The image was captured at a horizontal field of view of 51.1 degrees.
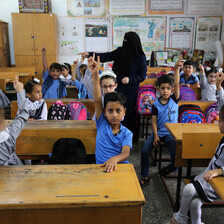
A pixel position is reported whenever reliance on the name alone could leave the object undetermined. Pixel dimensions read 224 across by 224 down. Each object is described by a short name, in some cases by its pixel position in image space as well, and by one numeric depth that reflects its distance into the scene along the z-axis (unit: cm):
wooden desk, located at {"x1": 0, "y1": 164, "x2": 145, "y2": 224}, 87
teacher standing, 294
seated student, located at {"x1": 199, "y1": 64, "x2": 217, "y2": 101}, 325
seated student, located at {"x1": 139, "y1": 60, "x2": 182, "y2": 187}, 222
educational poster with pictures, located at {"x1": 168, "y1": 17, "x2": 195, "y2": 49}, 641
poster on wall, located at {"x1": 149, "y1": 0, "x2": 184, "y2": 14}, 633
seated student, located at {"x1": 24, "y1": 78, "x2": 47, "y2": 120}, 235
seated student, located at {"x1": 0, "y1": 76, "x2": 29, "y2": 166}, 127
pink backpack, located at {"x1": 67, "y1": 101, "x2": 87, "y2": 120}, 250
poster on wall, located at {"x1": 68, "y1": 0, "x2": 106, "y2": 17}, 643
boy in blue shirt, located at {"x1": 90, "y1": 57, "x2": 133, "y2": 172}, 152
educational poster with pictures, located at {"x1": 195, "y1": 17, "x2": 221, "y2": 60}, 633
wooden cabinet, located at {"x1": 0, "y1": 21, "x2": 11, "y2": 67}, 623
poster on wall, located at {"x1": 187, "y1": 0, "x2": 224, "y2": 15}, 623
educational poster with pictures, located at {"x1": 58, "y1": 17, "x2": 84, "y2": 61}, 658
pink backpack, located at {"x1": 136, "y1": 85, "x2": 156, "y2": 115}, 312
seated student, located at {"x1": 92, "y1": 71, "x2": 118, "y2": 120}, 206
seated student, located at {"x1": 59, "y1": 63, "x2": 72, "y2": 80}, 383
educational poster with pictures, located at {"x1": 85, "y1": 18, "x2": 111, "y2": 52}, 654
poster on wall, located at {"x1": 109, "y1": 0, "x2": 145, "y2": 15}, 637
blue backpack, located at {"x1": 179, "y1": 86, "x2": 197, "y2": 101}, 310
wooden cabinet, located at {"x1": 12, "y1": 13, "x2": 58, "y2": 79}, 627
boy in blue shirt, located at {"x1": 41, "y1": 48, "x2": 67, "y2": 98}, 339
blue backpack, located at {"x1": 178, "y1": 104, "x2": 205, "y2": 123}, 243
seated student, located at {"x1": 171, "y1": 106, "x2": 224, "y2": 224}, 134
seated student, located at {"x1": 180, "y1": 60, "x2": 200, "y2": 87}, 362
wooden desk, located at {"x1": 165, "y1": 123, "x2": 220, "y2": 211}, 178
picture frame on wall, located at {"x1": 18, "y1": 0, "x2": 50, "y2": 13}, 614
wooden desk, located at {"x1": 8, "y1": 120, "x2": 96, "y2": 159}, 172
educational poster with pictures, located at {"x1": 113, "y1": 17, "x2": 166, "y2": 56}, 645
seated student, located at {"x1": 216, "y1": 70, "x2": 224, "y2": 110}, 185
